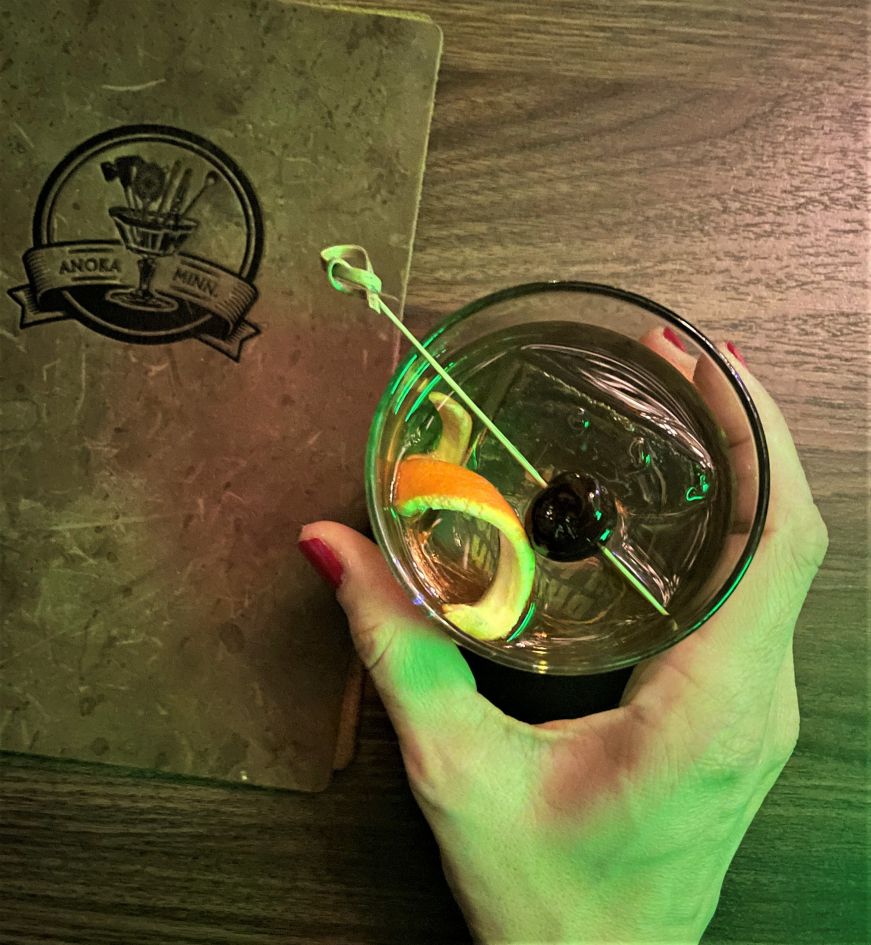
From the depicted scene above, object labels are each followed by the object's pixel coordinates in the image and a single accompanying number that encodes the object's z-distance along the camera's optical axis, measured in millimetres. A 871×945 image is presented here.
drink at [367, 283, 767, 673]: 200
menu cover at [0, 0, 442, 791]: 241
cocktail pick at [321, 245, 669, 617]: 175
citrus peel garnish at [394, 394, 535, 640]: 180
